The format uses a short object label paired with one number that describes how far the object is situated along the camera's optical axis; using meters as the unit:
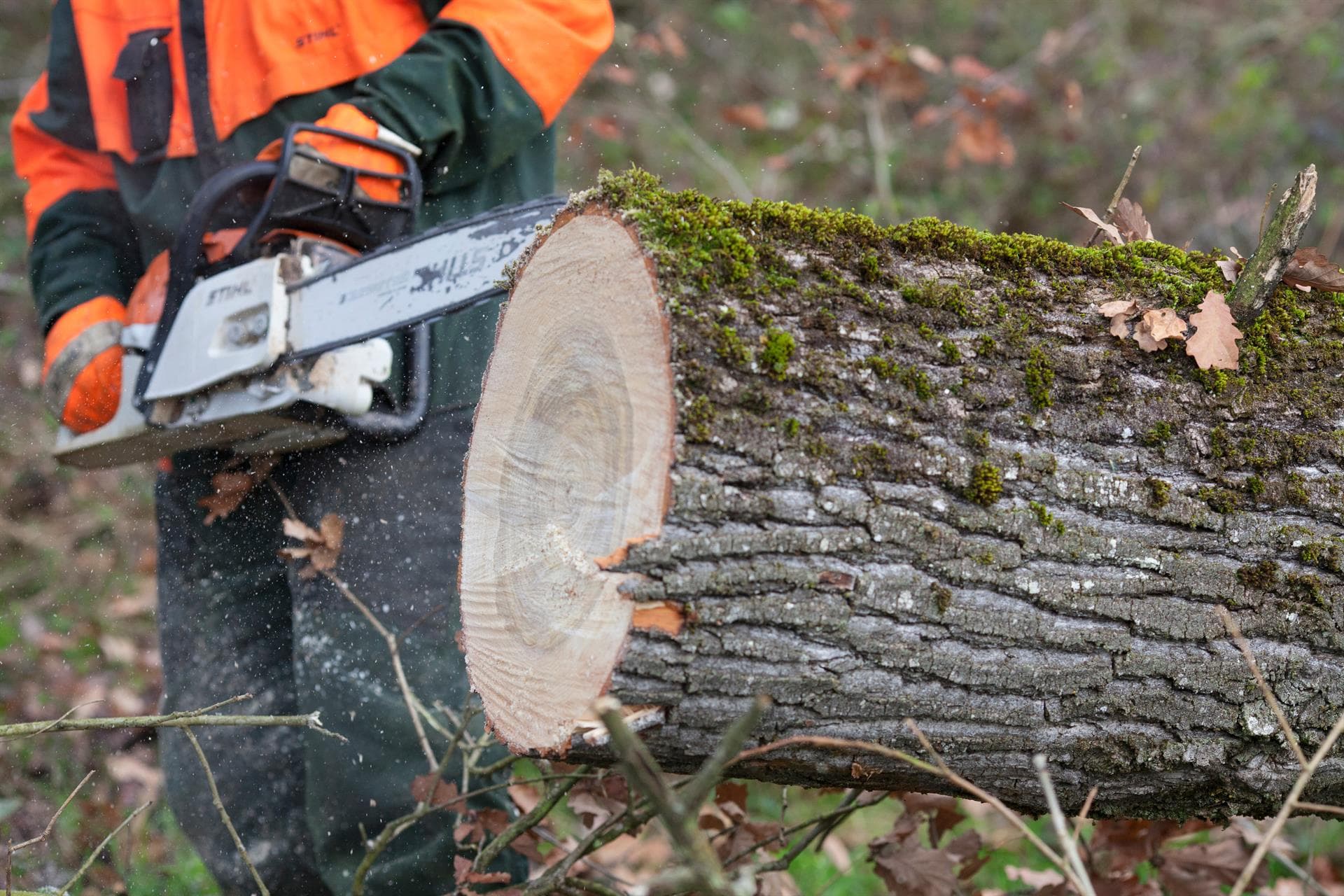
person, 7.40
